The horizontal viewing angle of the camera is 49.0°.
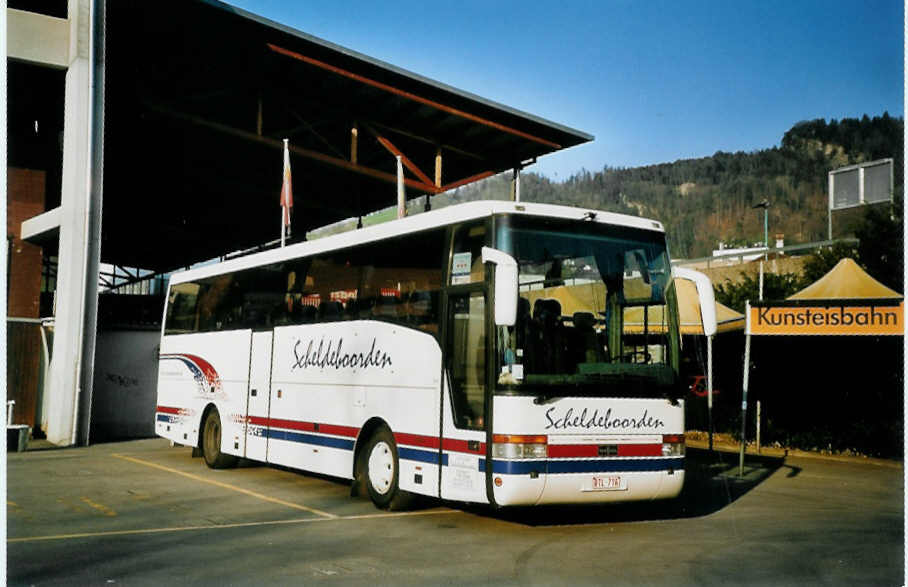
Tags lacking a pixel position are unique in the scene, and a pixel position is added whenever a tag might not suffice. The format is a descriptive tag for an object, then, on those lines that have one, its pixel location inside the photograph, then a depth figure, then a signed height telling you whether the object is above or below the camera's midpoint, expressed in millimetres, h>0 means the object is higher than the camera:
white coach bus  9195 -96
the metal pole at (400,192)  22625 +3632
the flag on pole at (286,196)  20922 +3191
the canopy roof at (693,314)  20516 +886
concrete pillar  18656 +1805
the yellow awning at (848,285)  18891 +1375
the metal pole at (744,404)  14320 -719
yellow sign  14953 +578
